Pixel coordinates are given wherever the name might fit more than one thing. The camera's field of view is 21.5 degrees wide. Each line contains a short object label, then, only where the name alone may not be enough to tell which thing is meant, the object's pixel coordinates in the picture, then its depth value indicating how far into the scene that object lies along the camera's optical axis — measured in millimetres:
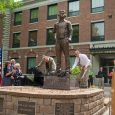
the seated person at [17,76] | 12508
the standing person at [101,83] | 16359
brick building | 27906
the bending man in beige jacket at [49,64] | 11172
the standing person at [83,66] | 11273
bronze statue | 10433
